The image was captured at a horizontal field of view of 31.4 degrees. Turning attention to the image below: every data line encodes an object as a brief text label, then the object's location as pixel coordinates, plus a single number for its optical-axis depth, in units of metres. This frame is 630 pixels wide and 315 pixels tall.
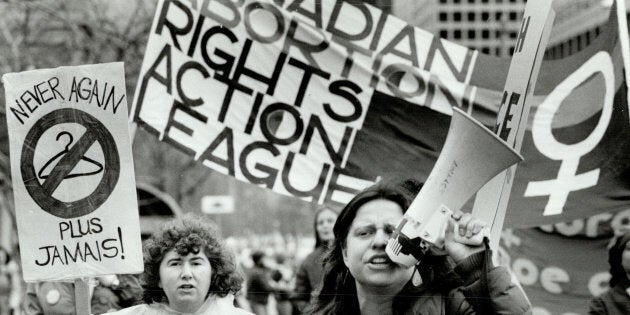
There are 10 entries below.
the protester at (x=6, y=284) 9.81
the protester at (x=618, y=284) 5.43
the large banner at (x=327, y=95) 5.96
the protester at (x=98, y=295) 6.14
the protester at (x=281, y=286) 10.20
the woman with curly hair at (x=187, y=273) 4.36
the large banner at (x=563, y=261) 6.07
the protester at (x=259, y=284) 11.52
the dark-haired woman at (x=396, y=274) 3.76
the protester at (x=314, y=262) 7.18
